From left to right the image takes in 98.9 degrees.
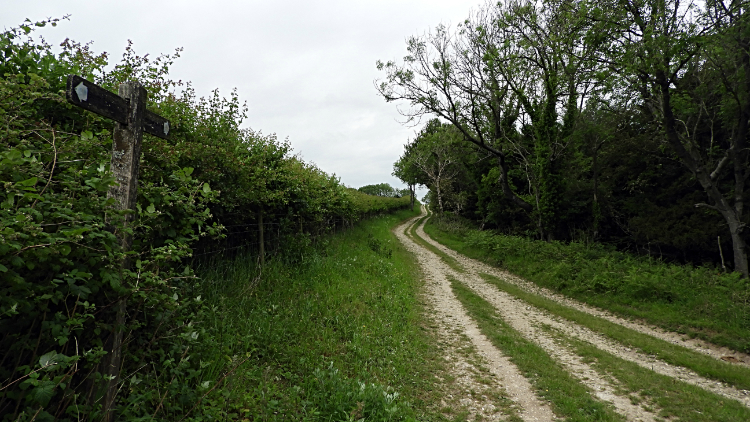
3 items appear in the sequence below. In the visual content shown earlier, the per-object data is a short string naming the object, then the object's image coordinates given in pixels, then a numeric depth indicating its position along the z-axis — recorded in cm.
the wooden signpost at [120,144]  241
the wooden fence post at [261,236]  759
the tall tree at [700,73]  1208
